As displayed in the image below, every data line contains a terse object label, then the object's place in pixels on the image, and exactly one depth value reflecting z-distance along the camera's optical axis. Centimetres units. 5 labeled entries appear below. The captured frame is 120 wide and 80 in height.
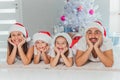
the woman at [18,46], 306
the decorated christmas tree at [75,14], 503
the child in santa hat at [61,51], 294
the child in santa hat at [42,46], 303
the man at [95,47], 289
